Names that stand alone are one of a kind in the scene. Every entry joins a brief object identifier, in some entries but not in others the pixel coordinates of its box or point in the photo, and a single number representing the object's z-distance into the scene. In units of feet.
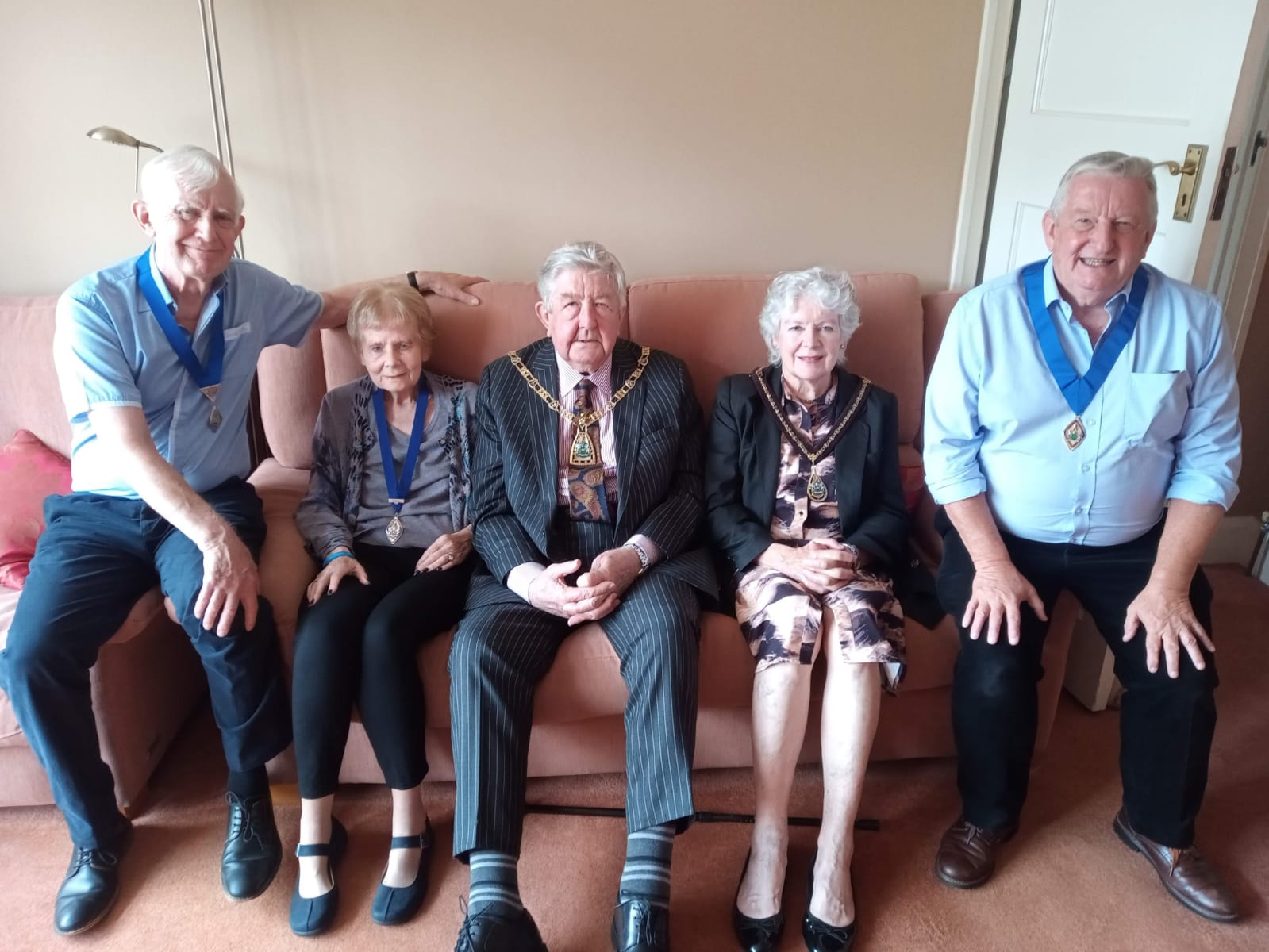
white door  5.92
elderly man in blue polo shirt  5.38
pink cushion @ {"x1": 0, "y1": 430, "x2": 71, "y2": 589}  6.35
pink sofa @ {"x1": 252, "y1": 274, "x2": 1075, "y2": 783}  5.71
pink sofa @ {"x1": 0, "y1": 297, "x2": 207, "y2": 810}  5.77
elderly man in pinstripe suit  5.05
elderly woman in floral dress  5.39
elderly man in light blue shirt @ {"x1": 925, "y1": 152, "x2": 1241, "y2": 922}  5.37
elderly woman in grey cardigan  5.42
